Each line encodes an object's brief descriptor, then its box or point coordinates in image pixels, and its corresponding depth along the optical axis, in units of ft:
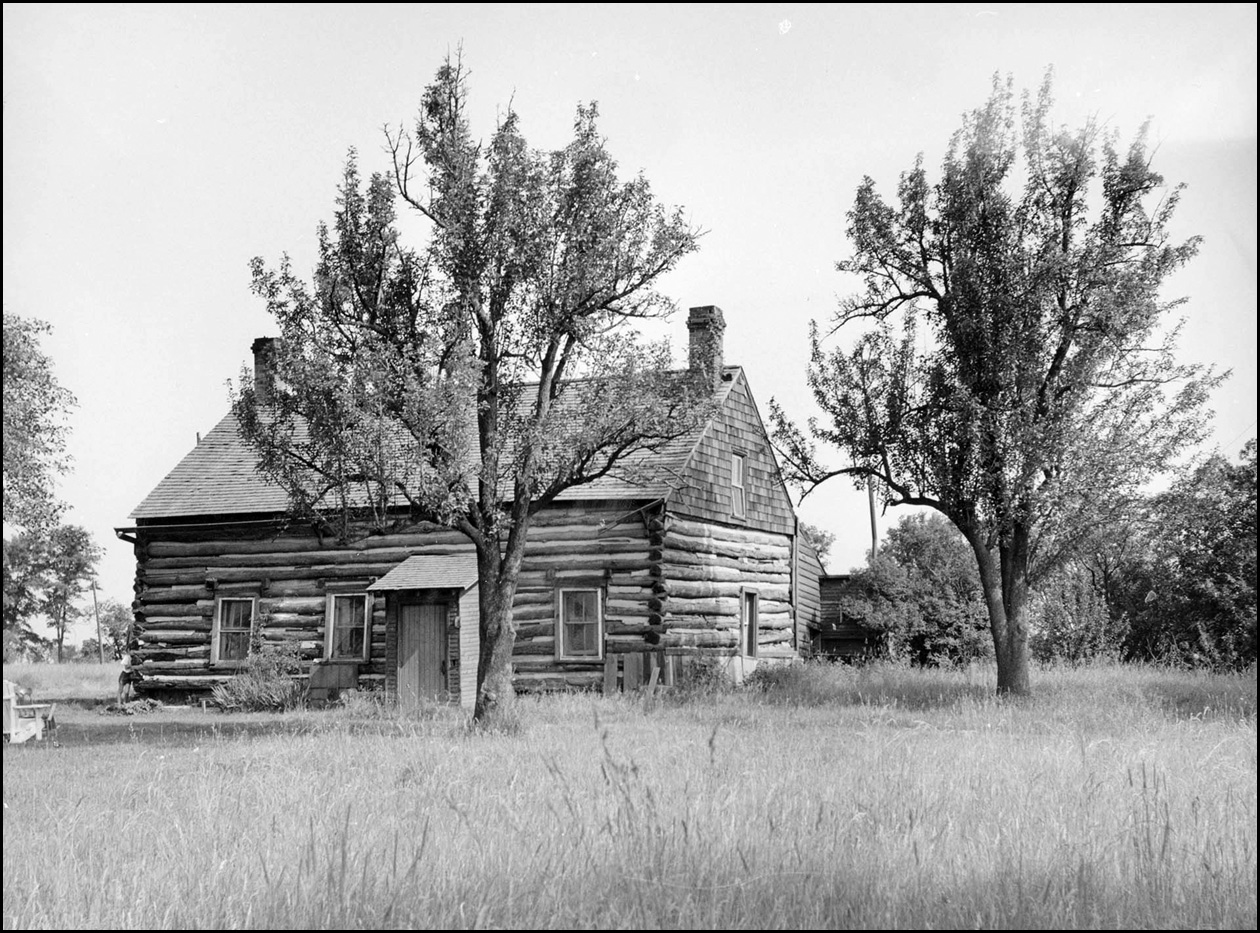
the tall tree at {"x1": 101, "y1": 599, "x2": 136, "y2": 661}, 224.12
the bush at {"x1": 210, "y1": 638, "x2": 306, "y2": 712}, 77.20
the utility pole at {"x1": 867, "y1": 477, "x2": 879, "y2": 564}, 164.45
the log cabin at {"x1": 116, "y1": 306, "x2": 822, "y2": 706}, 75.41
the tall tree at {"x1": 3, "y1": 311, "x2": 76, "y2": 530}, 84.79
